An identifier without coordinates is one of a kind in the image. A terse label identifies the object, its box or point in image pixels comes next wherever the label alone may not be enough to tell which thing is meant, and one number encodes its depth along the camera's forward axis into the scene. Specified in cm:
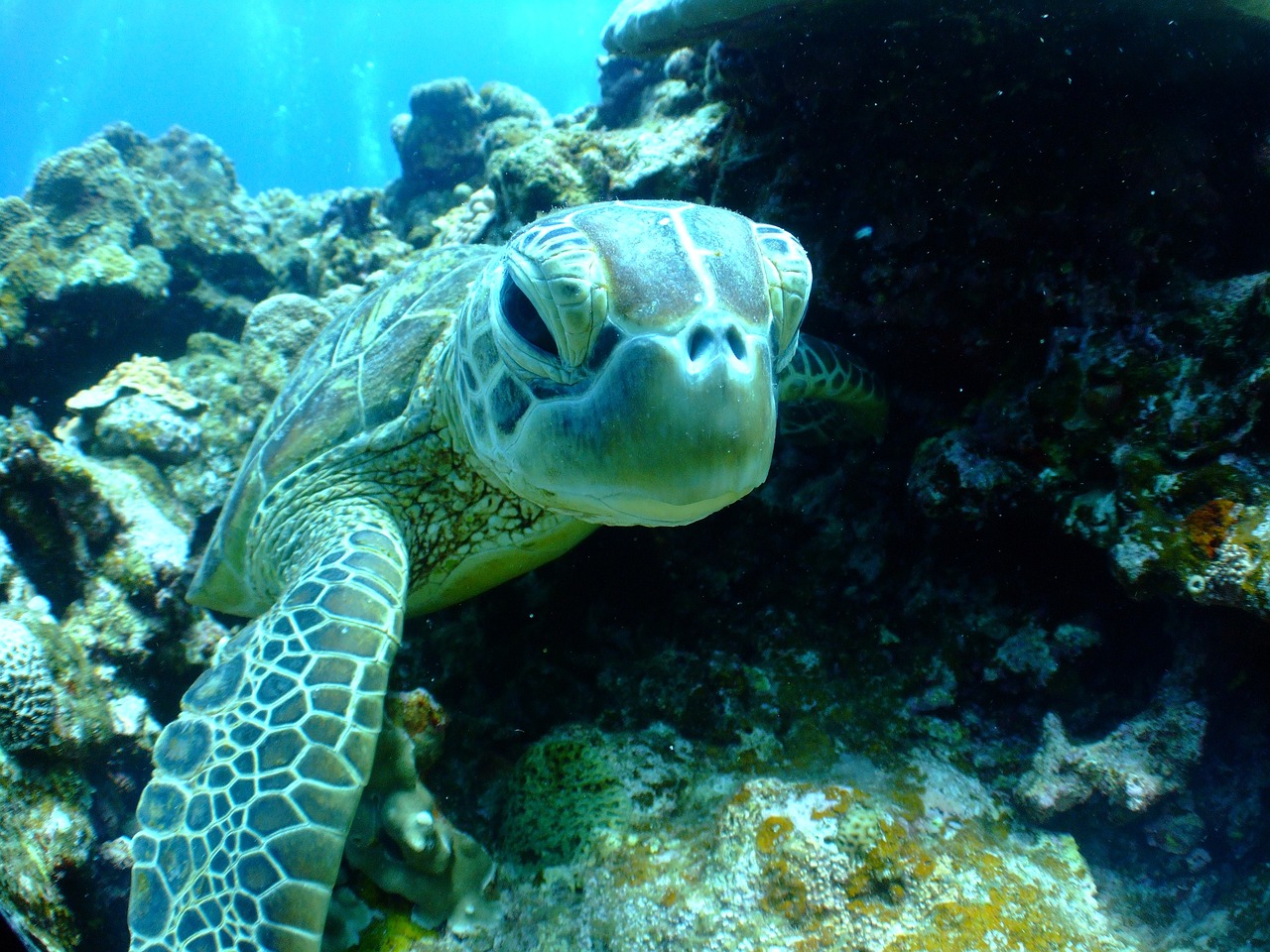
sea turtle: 33
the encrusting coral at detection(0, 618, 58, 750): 47
